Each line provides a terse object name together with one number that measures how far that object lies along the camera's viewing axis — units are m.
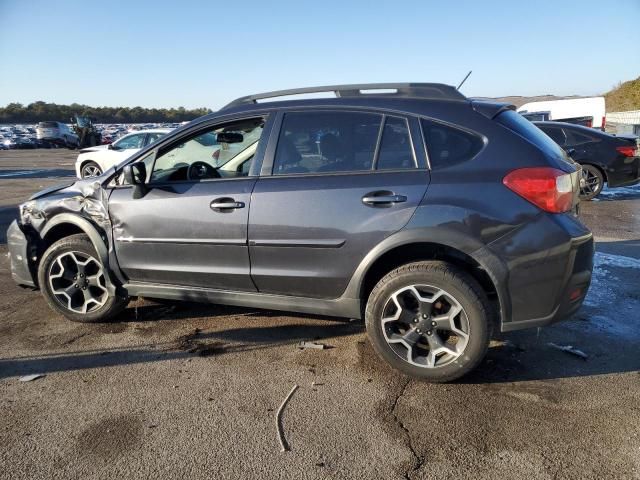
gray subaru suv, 2.96
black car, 9.43
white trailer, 16.66
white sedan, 13.96
